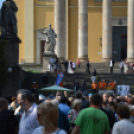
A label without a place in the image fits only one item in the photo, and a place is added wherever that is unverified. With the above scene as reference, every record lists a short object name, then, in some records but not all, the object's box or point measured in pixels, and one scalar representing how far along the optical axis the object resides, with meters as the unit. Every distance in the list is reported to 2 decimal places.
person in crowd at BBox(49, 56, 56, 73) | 46.18
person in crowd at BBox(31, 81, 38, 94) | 31.74
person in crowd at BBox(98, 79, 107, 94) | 36.71
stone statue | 48.14
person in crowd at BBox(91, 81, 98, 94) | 36.74
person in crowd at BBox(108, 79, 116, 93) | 36.43
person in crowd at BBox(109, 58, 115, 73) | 51.05
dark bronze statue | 36.17
